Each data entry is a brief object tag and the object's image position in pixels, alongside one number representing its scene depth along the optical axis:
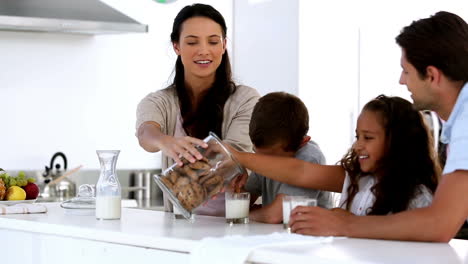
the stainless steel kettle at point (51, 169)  5.04
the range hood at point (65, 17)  4.72
